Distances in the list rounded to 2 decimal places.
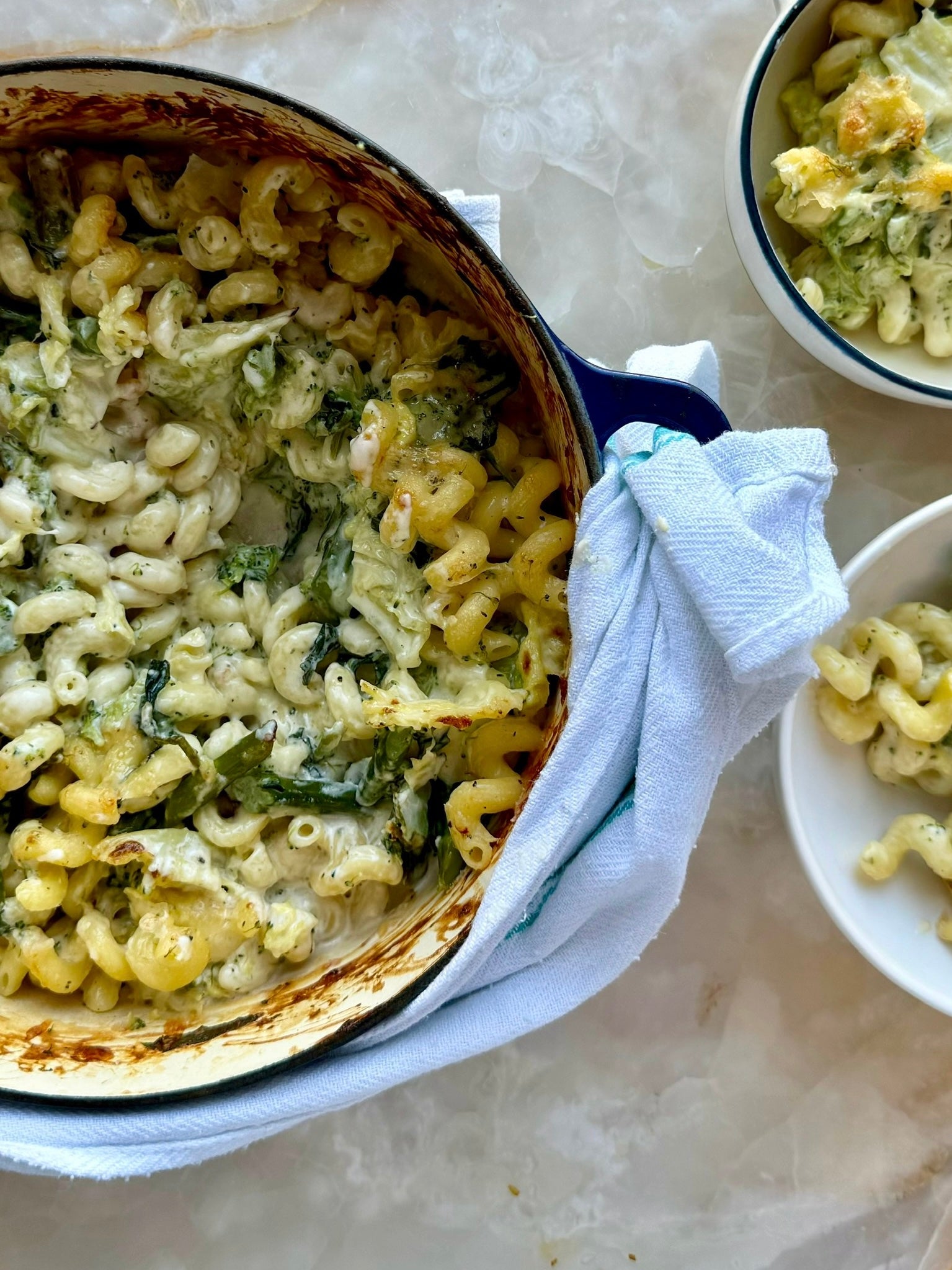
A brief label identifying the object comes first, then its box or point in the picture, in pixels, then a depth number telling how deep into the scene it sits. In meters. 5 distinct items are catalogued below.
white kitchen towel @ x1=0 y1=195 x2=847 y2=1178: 0.39
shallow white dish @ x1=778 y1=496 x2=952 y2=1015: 0.48
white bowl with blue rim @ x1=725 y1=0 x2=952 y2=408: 0.46
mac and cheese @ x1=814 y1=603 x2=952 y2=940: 0.48
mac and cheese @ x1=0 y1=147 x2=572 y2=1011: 0.43
